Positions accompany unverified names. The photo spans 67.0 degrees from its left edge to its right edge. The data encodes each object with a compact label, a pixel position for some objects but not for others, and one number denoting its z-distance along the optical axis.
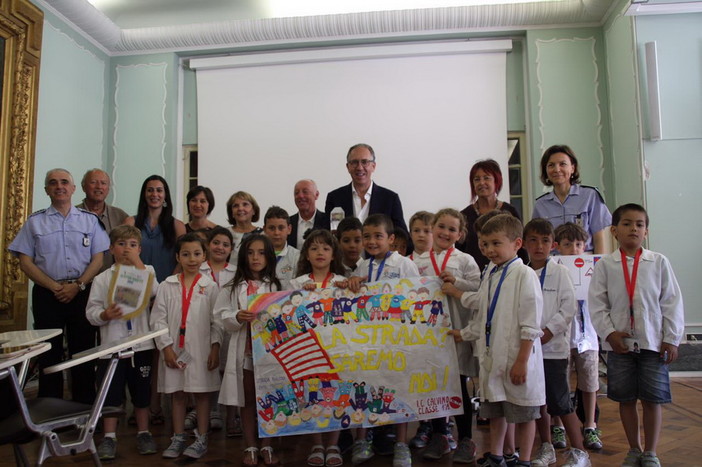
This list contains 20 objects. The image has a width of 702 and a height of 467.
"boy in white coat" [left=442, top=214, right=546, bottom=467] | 2.24
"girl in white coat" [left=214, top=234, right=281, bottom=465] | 2.70
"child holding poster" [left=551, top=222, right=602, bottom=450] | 2.86
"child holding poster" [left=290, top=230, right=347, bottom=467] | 2.67
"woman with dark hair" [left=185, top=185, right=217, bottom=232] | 3.87
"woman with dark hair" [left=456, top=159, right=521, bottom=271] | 3.22
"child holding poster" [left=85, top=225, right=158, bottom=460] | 2.96
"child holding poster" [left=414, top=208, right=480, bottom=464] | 2.70
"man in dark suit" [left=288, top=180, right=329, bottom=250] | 3.75
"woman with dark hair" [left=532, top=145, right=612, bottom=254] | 3.17
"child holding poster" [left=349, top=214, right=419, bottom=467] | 2.76
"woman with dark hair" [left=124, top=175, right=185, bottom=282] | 3.70
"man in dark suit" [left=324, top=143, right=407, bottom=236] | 3.46
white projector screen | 6.42
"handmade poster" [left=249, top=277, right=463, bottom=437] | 2.62
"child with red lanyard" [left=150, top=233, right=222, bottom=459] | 2.86
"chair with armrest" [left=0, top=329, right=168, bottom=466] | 1.88
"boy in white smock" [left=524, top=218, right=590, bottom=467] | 2.52
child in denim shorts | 2.42
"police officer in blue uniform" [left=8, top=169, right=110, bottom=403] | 3.32
